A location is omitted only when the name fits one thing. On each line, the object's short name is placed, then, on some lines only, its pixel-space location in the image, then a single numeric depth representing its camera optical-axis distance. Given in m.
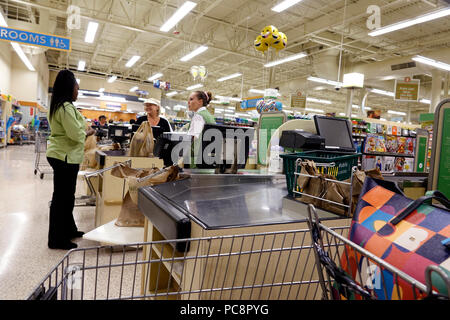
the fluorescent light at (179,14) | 7.48
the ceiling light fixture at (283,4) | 7.09
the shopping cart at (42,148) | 6.95
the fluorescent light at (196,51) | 11.09
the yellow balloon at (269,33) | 7.33
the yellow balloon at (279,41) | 7.40
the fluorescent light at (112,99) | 24.73
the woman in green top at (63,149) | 2.92
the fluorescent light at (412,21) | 6.53
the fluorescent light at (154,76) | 19.18
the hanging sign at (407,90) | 12.65
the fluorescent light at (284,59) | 10.41
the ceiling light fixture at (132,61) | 14.03
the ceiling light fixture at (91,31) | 9.33
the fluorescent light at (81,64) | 16.26
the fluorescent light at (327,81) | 12.42
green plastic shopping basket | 1.67
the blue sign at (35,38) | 9.09
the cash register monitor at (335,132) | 2.62
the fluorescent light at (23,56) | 11.86
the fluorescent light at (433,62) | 9.12
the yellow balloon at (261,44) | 7.50
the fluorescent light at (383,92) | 15.65
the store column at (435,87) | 12.65
